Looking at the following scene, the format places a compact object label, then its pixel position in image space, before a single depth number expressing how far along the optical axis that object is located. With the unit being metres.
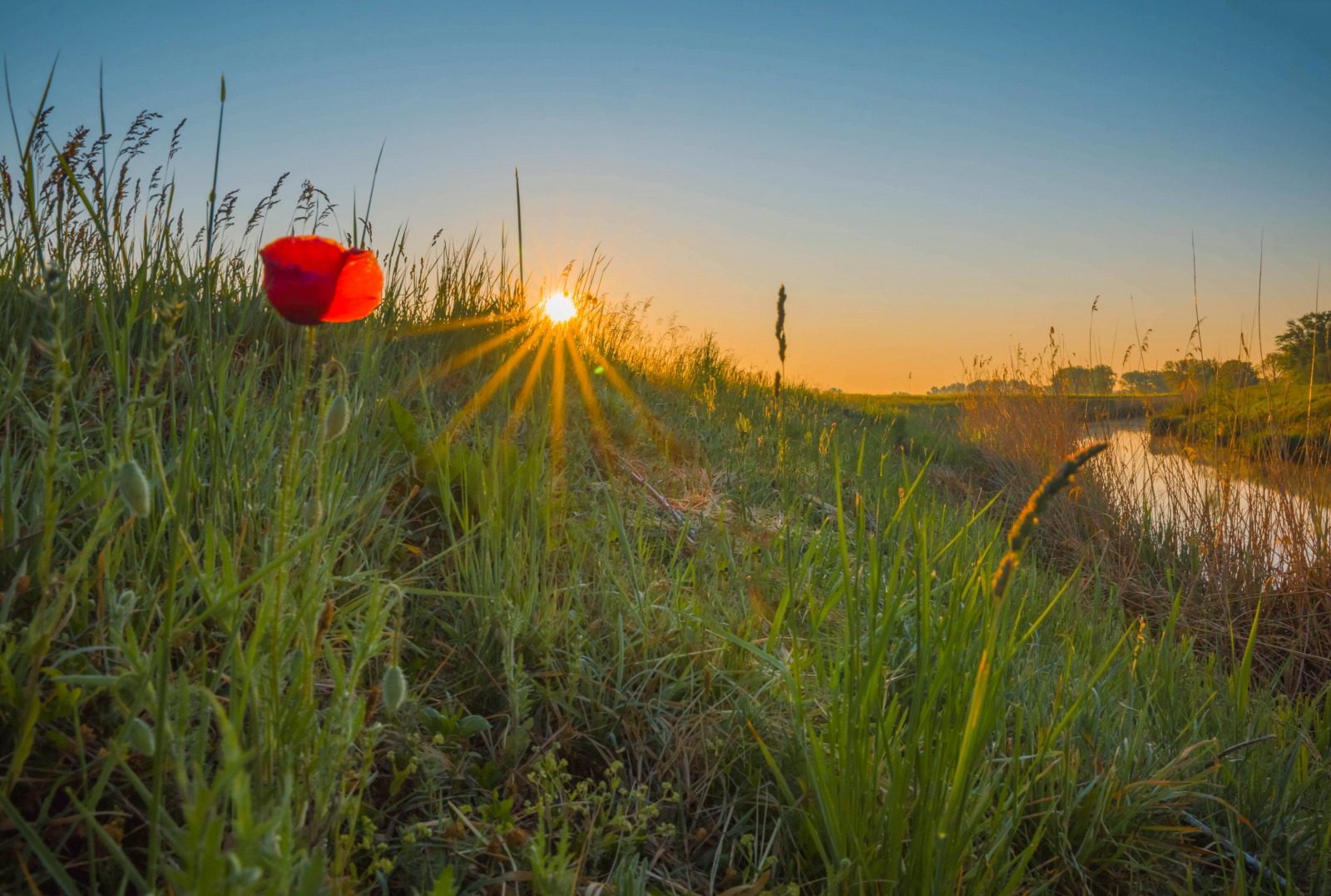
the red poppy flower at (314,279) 0.29
